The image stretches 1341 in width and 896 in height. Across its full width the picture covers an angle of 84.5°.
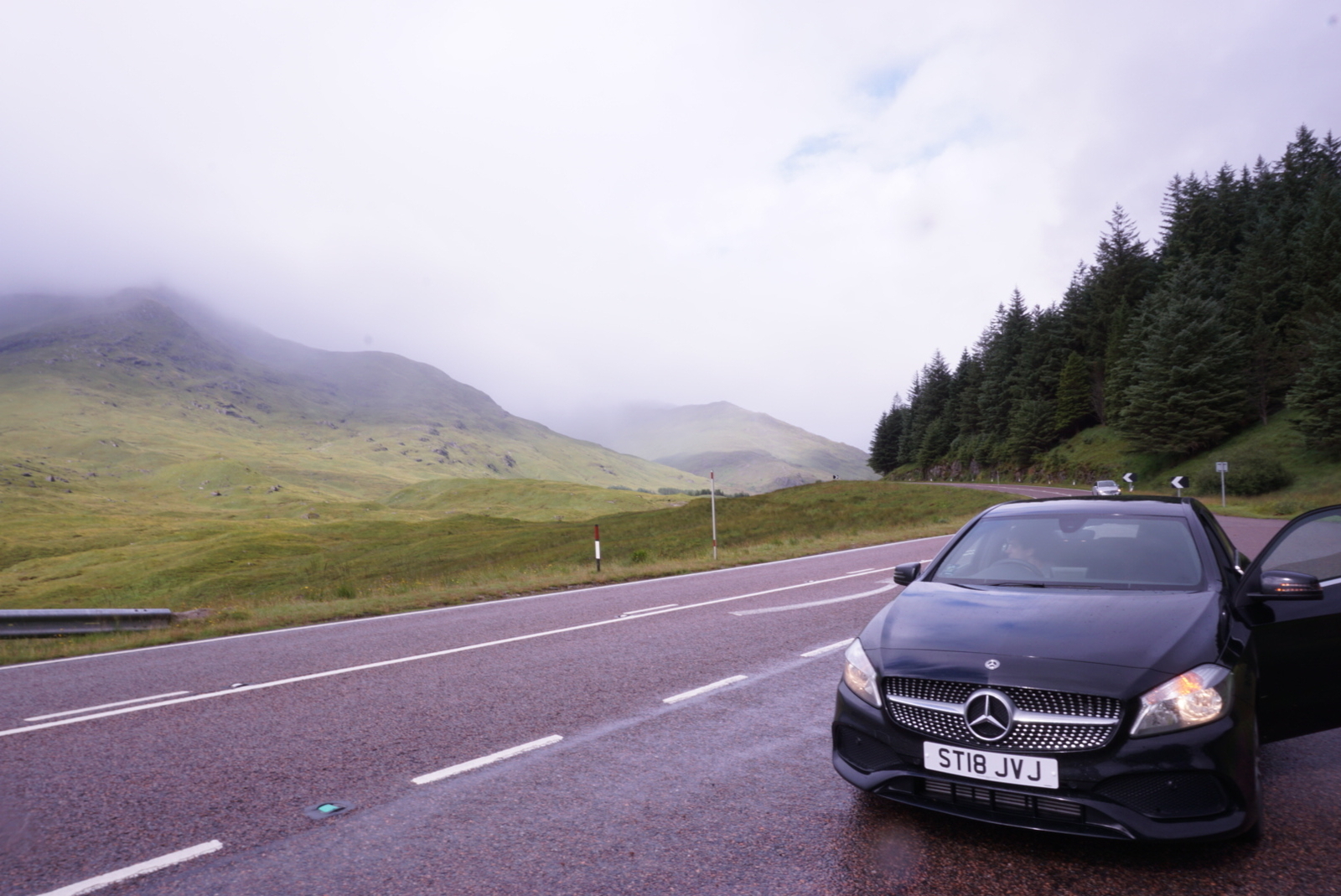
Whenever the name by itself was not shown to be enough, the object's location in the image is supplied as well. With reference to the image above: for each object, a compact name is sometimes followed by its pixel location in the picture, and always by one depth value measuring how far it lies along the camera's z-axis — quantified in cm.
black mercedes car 313
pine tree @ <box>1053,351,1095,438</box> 6975
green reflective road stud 399
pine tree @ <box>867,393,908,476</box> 10812
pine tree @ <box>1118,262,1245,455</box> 5044
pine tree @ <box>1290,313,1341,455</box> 3884
